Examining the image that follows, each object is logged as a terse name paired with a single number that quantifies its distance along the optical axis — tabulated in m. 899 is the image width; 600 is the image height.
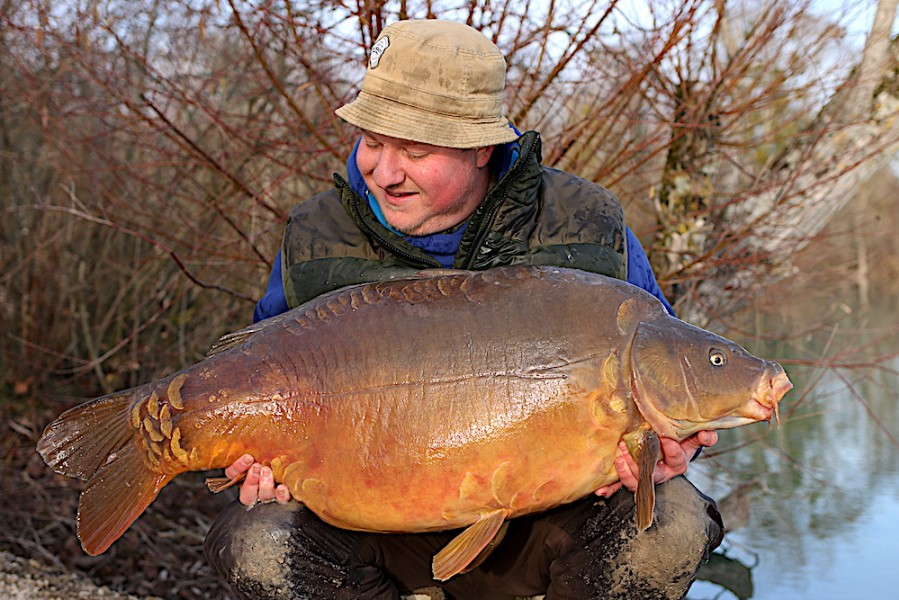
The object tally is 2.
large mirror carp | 1.79
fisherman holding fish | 1.97
